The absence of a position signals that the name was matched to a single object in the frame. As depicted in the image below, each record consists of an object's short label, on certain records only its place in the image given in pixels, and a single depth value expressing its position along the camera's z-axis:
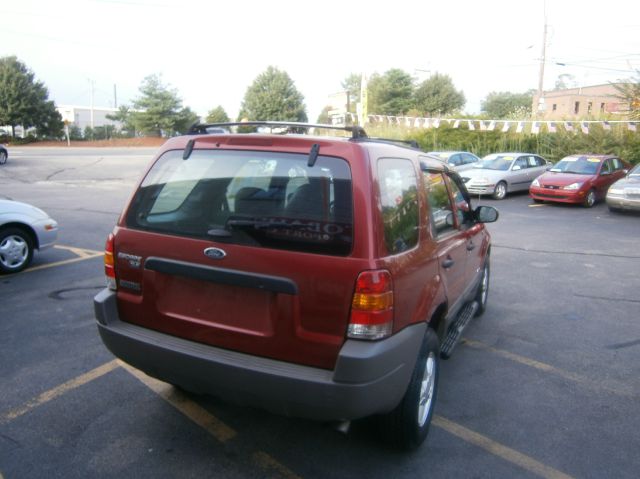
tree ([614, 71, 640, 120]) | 24.00
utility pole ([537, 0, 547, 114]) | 34.91
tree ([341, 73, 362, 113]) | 80.06
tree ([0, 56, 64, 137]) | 44.03
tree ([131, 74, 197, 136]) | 53.88
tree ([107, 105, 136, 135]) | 56.92
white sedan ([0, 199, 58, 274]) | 6.57
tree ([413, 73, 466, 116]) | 55.44
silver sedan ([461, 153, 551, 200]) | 17.12
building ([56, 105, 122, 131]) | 76.94
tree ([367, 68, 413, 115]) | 55.94
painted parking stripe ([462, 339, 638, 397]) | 3.92
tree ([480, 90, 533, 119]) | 84.13
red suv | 2.51
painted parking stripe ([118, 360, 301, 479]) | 2.84
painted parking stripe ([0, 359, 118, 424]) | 3.32
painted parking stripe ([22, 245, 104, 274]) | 7.02
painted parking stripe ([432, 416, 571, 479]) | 2.90
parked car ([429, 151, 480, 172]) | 19.64
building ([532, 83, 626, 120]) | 69.88
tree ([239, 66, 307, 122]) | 62.25
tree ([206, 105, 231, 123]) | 57.32
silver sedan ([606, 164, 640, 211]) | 13.41
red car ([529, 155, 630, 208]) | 15.28
